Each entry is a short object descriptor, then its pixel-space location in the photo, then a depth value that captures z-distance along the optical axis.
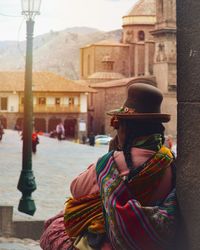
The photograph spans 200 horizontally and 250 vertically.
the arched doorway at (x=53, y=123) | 79.25
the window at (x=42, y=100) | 79.50
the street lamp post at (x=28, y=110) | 10.54
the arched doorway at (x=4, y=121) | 75.31
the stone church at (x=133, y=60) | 78.62
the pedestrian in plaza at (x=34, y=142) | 25.22
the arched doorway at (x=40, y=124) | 78.94
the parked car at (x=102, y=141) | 60.85
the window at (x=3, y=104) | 77.75
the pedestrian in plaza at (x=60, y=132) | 38.00
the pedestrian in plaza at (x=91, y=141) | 48.66
